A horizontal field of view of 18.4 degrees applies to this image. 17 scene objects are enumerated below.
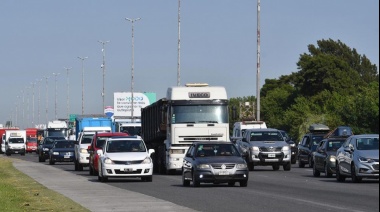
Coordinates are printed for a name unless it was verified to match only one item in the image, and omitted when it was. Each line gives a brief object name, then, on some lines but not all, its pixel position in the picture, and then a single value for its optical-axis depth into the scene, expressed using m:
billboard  120.88
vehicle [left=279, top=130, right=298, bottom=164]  62.84
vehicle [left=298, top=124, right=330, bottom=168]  55.75
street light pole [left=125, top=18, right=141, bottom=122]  110.79
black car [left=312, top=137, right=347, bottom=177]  42.38
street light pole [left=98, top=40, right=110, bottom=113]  124.12
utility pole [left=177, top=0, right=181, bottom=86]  89.44
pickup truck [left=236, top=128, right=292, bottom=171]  51.72
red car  47.38
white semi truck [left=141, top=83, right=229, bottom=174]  45.78
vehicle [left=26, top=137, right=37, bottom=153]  132.50
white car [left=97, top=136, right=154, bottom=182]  39.84
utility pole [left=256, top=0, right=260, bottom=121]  75.88
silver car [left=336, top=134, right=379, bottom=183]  35.81
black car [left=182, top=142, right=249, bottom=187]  35.25
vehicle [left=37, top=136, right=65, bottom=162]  79.38
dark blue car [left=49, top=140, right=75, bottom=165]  69.81
